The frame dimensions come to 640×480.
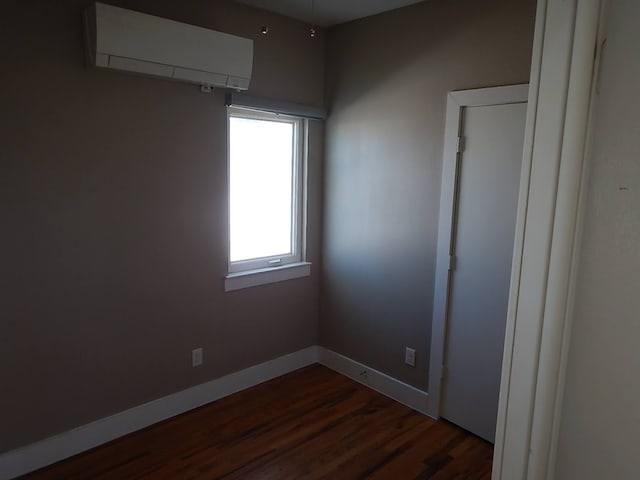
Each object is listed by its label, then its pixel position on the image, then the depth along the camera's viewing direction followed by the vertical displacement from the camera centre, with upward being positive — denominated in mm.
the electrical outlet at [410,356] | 3002 -1136
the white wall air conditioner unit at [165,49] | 2104 +617
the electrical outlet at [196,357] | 2910 -1153
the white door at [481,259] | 2426 -416
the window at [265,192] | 3018 -107
